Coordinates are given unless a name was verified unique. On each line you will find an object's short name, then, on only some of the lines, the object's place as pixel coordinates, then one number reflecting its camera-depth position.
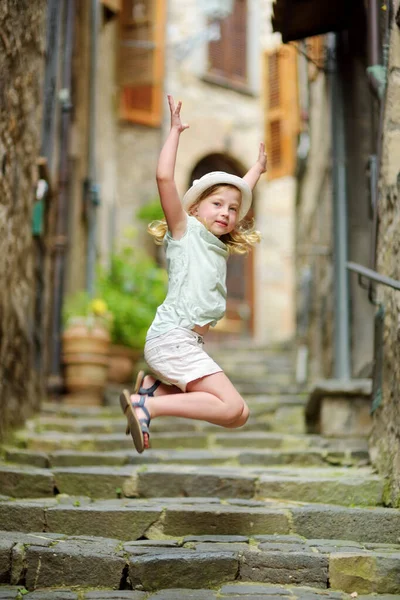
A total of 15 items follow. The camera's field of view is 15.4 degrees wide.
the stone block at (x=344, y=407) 9.65
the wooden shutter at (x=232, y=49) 27.78
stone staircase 5.46
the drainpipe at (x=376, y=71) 7.41
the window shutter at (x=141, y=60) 23.48
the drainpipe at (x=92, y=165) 17.01
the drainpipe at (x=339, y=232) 11.23
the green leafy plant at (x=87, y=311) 13.64
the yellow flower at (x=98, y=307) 13.93
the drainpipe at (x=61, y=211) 13.51
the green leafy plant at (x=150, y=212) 23.57
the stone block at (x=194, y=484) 7.37
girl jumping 5.31
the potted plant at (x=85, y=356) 13.38
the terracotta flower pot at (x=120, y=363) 15.33
